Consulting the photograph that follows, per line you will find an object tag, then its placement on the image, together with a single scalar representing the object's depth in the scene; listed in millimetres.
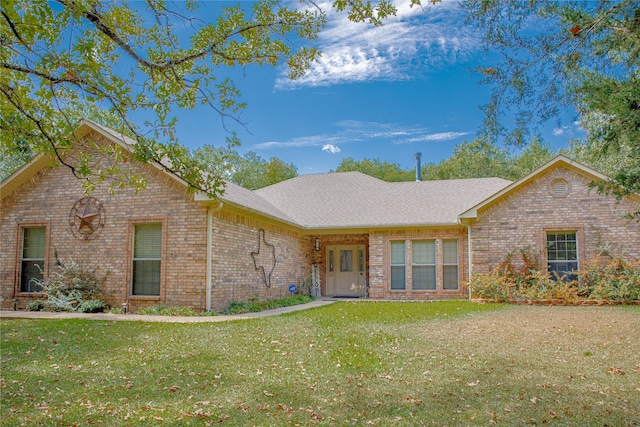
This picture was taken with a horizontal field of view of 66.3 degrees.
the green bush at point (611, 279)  13703
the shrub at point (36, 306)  12242
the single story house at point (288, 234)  12000
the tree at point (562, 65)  6602
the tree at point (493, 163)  35344
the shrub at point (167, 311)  11211
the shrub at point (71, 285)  12102
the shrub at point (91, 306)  11852
